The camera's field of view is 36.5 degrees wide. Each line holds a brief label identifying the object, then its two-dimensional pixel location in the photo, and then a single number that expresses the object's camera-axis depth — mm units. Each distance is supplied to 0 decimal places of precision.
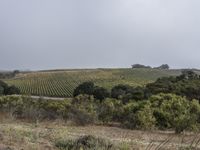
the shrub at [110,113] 16147
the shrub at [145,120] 13784
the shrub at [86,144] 4835
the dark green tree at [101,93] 39599
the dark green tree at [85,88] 46867
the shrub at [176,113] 13238
